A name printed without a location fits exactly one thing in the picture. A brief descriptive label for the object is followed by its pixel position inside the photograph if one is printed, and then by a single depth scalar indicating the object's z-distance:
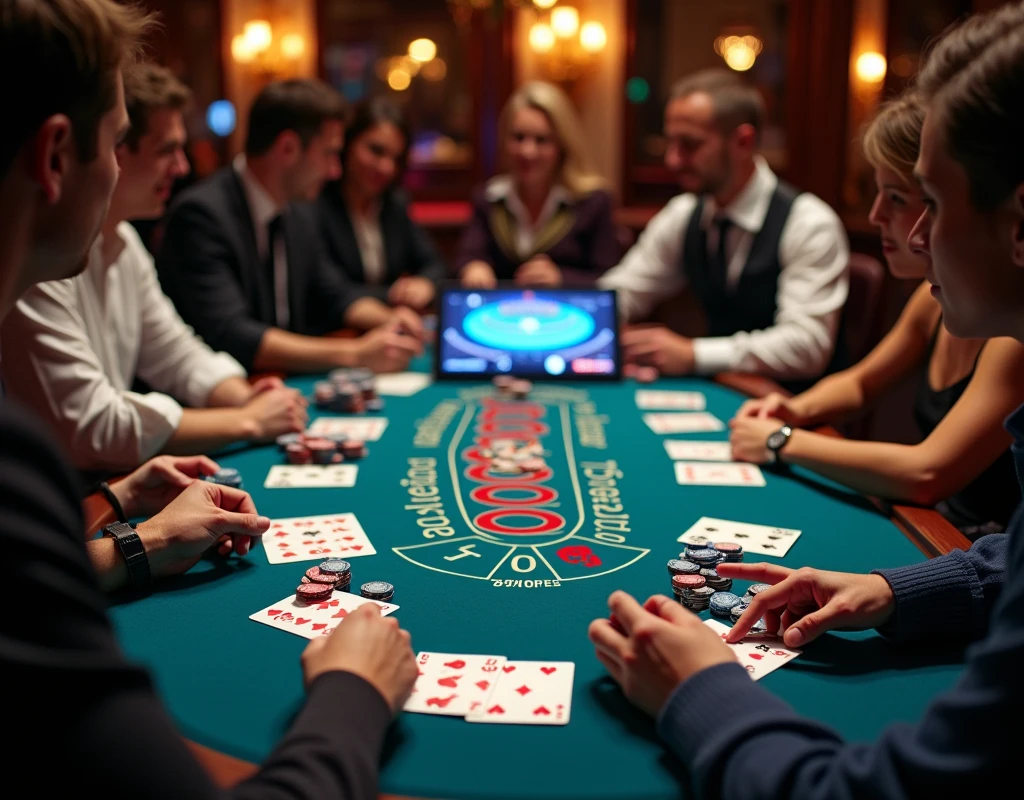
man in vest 3.31
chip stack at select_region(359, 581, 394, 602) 1.53
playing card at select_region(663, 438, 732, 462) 2.38
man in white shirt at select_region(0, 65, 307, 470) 2.19
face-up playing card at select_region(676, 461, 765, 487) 2.19
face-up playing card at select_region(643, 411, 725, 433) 2.62
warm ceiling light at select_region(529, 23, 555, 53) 7.81
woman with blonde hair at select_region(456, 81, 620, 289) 4.70
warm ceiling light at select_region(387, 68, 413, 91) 8.28
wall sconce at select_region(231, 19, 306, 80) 8.12
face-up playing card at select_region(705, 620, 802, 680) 1.34
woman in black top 1.99
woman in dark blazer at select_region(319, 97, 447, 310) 4.59
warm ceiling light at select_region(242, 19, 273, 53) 8.12
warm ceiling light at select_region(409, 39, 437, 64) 8.18
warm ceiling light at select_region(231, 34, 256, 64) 8.21
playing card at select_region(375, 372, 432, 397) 3.04
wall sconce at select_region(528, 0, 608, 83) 7.70
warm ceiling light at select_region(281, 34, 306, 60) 8.15
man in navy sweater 0.90
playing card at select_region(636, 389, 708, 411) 2.88
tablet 3.17
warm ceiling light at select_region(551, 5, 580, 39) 7.67
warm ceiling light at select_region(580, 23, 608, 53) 7.73
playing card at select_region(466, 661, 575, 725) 1.22
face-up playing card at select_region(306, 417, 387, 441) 2.54
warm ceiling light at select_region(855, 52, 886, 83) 6.57
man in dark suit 3.25
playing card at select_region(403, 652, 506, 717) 1.24
